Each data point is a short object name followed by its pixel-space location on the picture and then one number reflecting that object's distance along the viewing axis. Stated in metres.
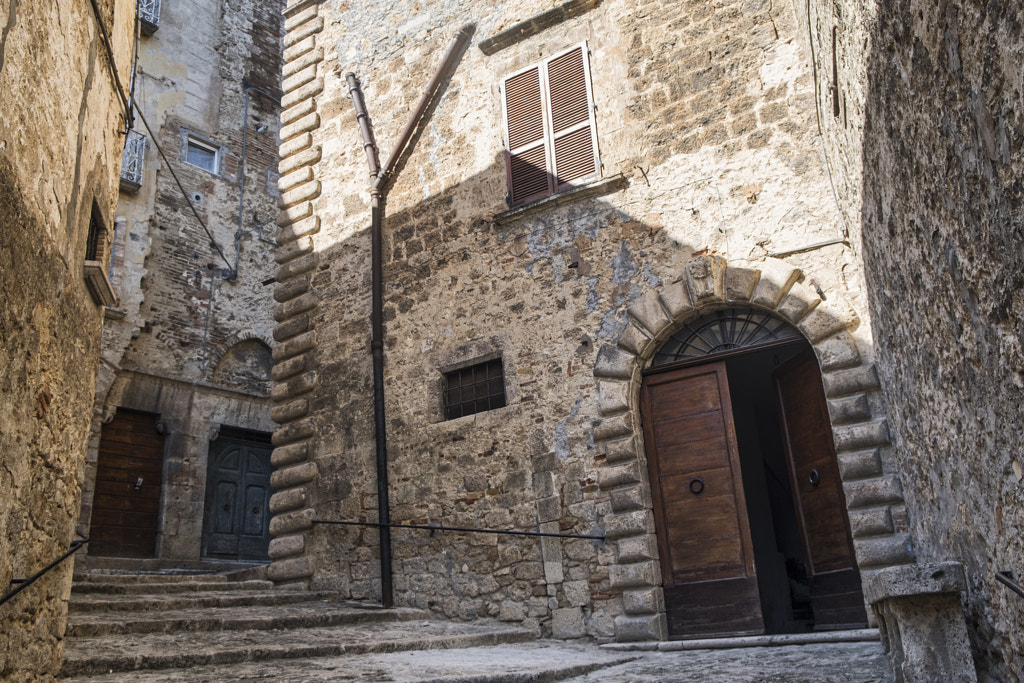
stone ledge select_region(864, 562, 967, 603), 3.43
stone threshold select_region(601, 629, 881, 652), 5.63
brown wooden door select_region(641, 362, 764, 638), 6.36
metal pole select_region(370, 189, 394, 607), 7.66
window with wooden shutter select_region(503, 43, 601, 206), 7.90
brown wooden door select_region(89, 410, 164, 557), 10.83
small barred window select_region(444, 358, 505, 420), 7.67
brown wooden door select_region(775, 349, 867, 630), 6.11
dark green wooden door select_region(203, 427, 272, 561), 11.86
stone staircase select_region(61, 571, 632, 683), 4.38
